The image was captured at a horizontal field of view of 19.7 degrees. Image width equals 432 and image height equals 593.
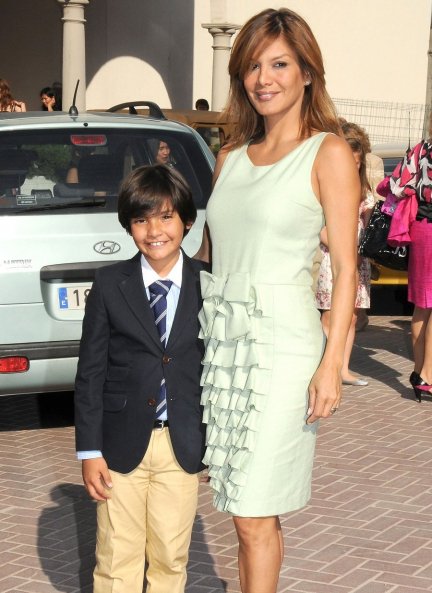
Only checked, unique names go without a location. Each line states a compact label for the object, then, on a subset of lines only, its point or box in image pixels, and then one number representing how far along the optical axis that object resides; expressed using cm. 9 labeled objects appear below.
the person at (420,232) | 791
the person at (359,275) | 826
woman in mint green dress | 345
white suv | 618
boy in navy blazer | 359
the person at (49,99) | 1466
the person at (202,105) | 1993
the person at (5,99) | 1159
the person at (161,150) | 697
